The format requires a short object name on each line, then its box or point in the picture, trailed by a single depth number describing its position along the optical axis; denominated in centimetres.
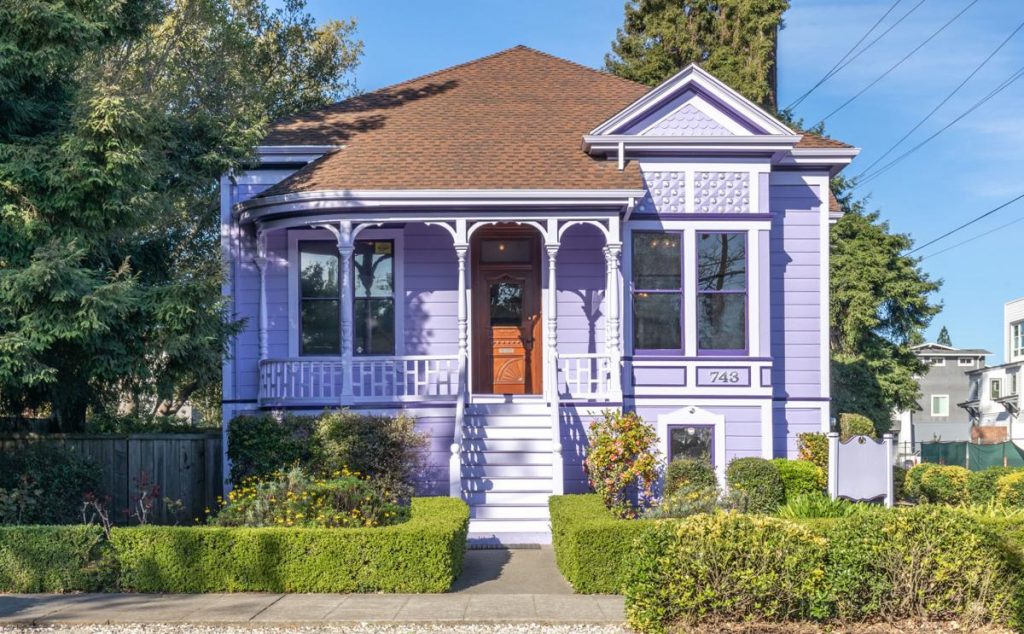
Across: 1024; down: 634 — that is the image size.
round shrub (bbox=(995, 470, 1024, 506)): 1895
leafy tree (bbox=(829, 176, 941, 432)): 3762
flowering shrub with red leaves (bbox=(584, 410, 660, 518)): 1617
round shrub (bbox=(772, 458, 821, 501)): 1709
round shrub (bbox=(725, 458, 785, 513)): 1656
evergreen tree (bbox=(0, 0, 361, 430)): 1362
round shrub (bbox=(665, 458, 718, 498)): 1662
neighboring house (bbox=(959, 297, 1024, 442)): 5575
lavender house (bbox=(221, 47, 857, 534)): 1758
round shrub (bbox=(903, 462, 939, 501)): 2209
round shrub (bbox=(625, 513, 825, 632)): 991
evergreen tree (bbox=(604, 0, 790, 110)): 2947
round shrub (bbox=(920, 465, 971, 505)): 2098
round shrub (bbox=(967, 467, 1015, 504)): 2030
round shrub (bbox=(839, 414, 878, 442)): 1892
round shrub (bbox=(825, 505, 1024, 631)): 1013
